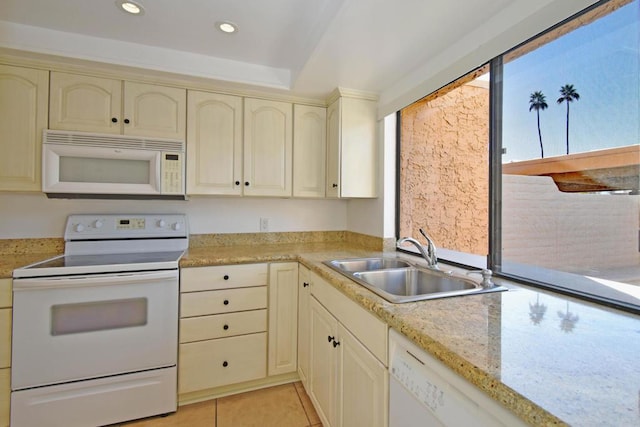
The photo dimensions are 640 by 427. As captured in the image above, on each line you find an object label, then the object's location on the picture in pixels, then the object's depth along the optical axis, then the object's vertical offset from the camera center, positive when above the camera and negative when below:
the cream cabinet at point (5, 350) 1.50 -0.71
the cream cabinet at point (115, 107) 1.84 +0.69
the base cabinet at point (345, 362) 1.06 -0.64
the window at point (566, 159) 1.05 +0.25
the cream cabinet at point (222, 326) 1.82 -0.72
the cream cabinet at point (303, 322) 1.86 -0.70
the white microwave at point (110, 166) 1.80 +0.30
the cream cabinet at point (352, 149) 2.24 +0.51
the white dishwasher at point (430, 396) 0.65 -0.46
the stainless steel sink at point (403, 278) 1.33 -0.31
